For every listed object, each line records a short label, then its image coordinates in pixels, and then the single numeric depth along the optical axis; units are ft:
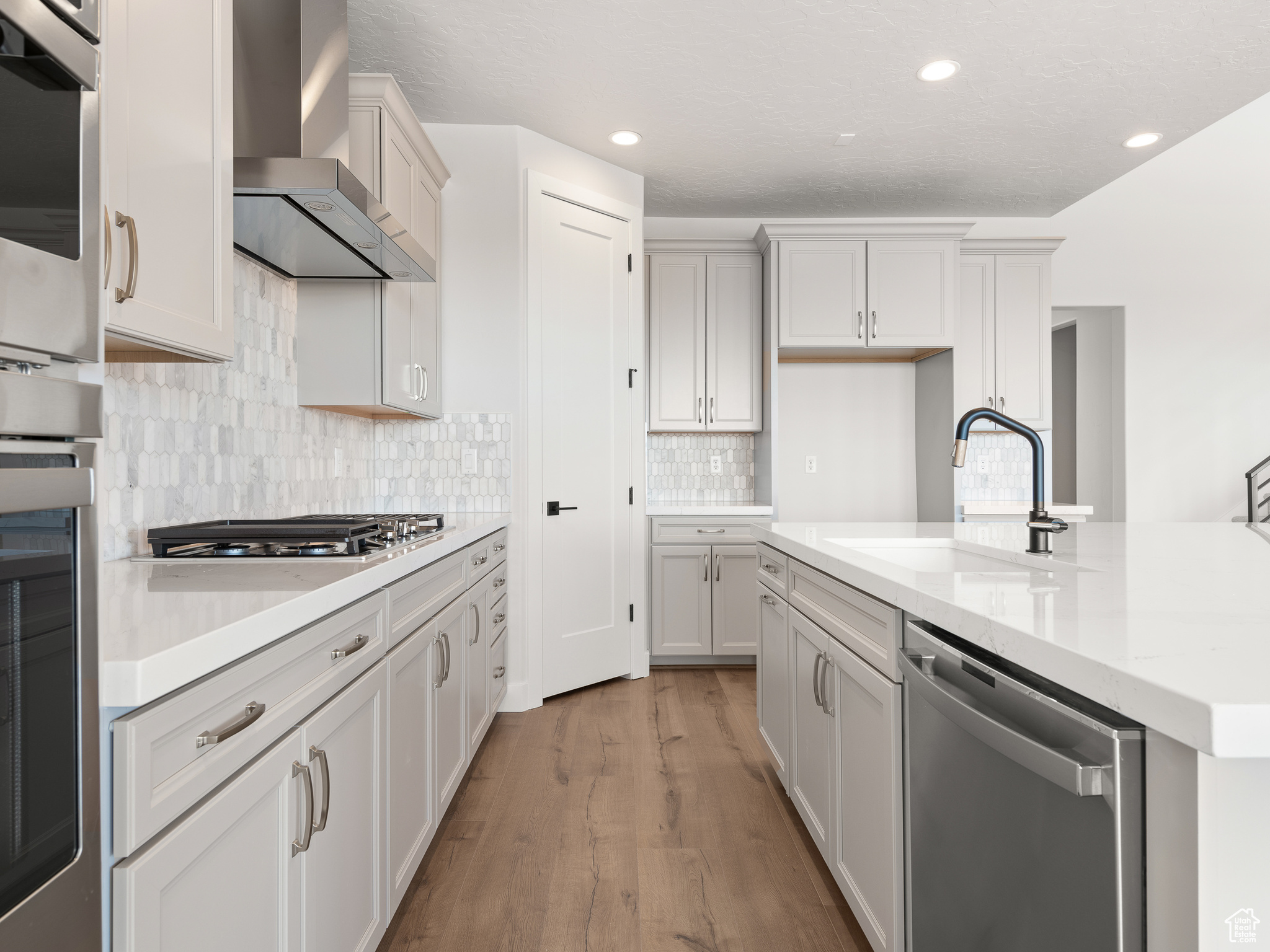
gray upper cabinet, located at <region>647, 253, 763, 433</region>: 14.06
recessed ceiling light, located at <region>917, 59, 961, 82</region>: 9.33
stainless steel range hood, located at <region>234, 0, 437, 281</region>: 5.49
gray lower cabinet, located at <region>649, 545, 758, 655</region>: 13.24
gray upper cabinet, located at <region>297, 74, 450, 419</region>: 8.03
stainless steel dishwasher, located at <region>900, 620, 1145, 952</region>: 2.43
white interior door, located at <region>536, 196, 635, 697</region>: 11.17
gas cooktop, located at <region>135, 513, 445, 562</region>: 5.24
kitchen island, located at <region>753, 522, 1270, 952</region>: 2.09
